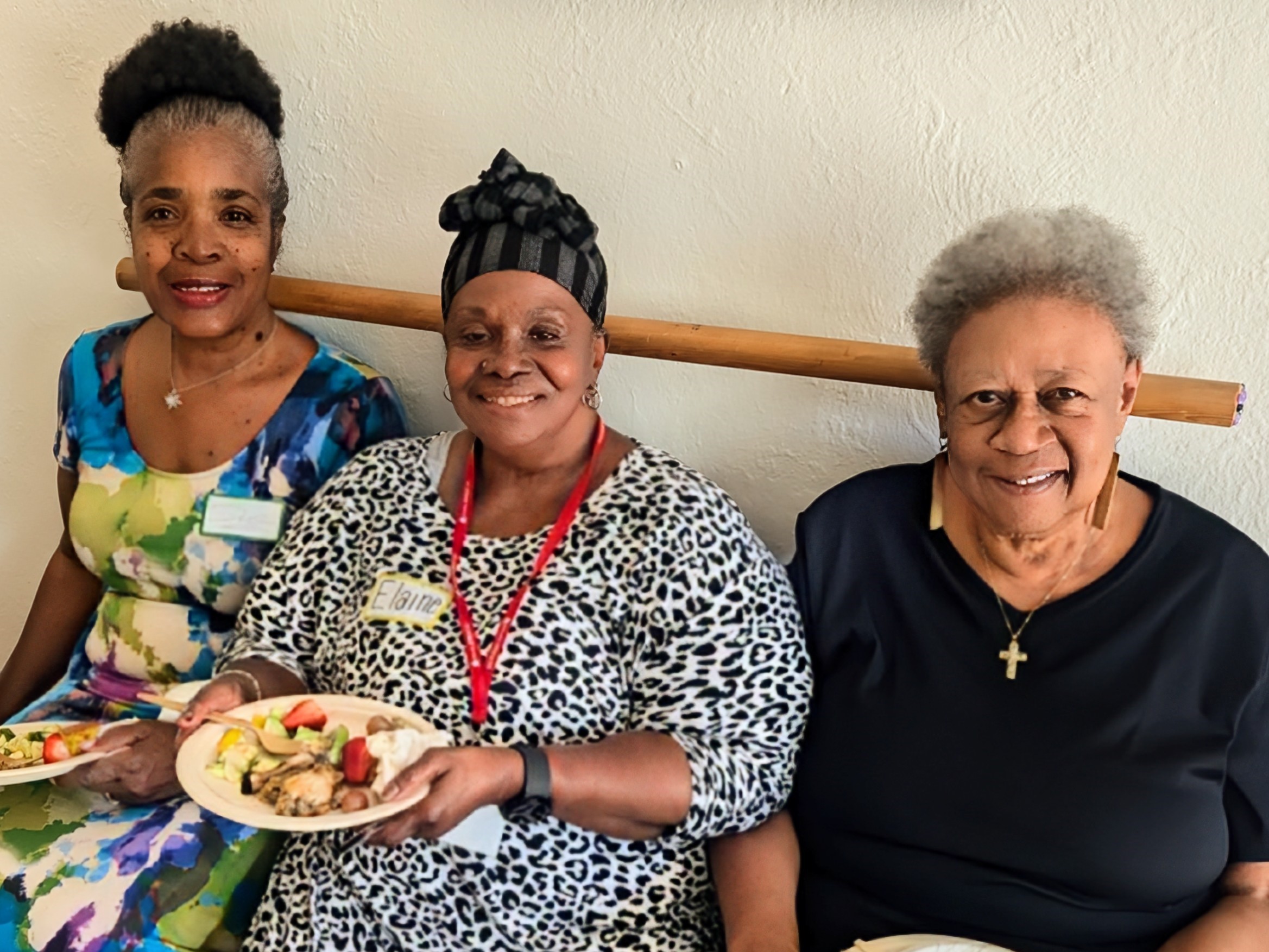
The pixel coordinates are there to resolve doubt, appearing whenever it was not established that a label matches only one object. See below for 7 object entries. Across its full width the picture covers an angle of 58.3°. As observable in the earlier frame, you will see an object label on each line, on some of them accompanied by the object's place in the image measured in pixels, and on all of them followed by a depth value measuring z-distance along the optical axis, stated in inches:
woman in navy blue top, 53.3
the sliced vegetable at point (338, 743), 54.7
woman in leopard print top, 57.4
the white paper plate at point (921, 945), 50.9
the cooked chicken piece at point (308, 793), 52.1
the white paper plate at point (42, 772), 58.5
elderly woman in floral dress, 72.9
